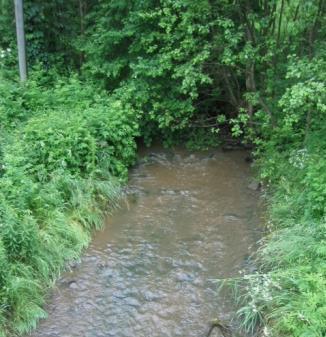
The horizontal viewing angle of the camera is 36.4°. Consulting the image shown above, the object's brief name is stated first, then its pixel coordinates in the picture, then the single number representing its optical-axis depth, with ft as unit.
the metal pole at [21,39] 26.32
